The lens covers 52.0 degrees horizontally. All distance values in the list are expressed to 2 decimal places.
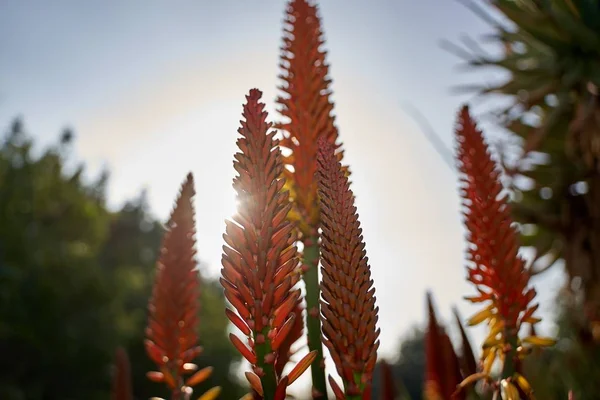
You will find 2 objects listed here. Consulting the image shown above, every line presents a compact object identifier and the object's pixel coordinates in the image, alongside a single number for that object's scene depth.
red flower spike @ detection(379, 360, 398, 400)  1.35
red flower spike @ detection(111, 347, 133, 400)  1.17
